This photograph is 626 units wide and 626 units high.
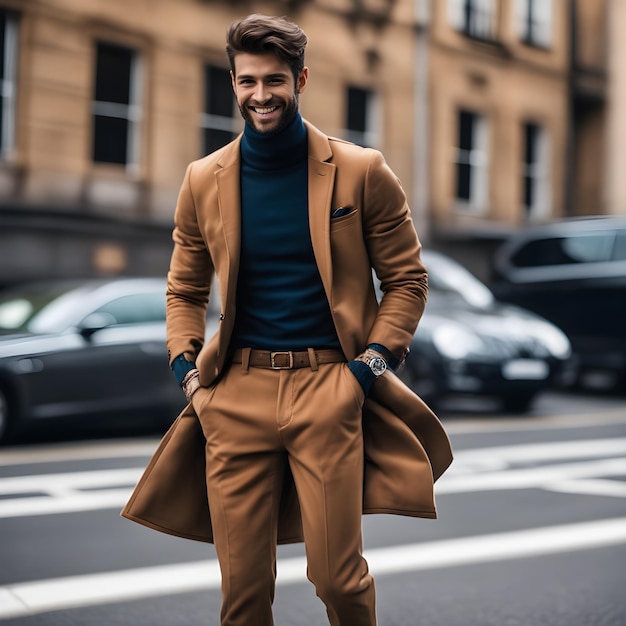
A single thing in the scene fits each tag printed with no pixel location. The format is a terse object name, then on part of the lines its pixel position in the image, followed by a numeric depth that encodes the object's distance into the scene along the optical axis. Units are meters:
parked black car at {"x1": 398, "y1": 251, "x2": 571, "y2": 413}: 12.10
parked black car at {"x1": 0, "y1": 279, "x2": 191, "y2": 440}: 9.87
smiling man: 3.22
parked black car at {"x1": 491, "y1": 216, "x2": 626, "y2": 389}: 15.12
